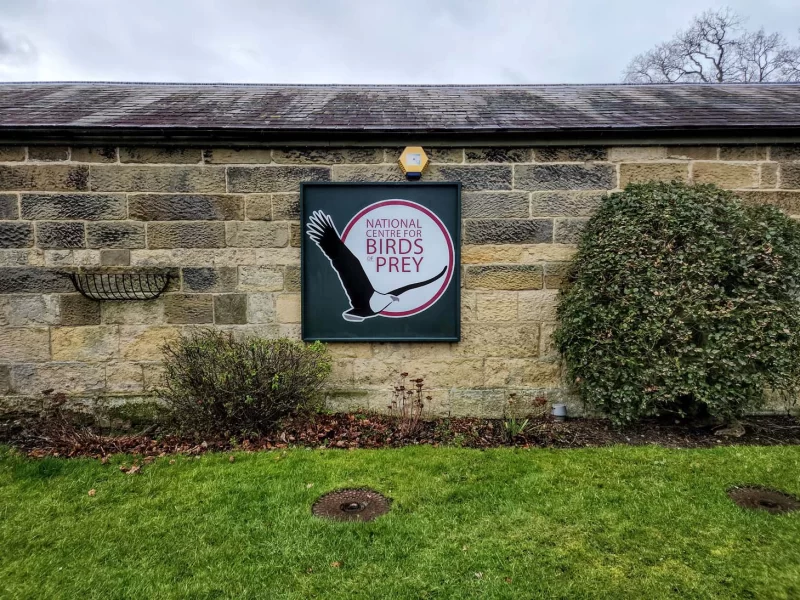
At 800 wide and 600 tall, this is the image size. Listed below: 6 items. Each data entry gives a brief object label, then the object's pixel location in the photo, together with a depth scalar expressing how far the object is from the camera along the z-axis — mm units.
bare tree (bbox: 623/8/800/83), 19281
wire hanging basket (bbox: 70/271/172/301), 4887
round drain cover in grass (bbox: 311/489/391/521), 3139
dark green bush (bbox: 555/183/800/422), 4262
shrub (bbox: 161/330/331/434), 4348
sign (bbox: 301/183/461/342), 4988
